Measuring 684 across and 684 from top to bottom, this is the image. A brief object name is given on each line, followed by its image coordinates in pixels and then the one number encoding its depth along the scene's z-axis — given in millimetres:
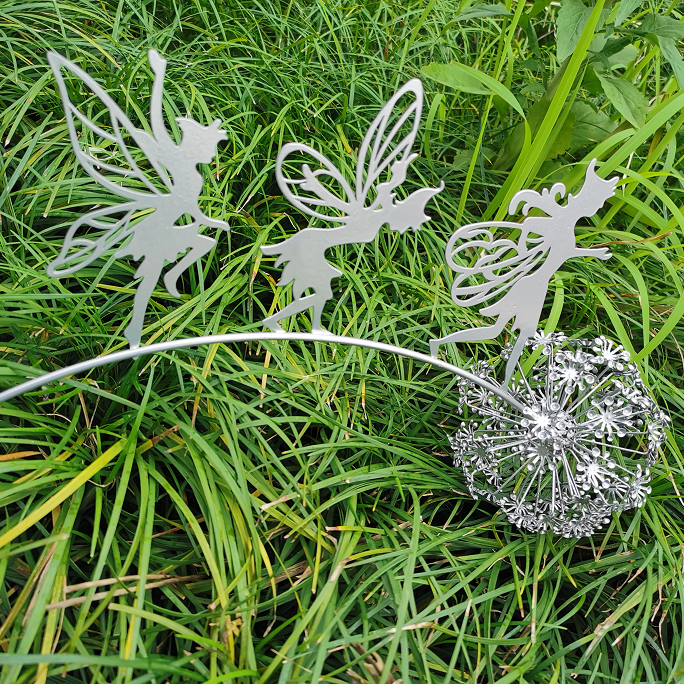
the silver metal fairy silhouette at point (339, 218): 360
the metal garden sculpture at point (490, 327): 357
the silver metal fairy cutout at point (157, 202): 339
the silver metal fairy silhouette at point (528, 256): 400
